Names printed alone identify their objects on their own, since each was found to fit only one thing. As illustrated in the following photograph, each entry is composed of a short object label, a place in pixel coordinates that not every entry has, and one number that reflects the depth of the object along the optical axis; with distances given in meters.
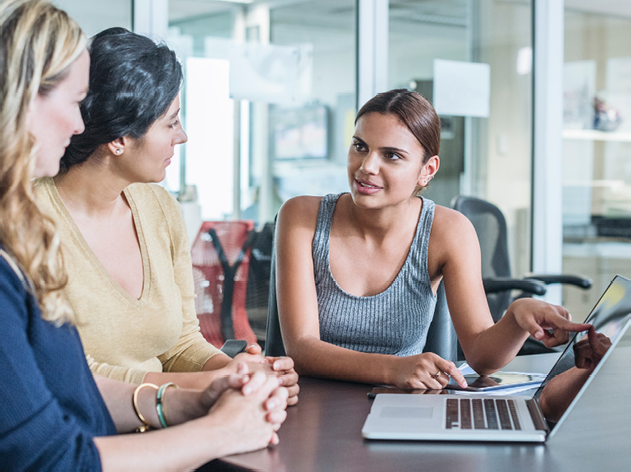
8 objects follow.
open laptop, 0.99
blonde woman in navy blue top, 0.80
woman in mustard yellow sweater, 1.37
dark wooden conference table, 0.90
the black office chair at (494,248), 2.70
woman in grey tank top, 1.67
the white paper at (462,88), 3.87
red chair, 3.17
